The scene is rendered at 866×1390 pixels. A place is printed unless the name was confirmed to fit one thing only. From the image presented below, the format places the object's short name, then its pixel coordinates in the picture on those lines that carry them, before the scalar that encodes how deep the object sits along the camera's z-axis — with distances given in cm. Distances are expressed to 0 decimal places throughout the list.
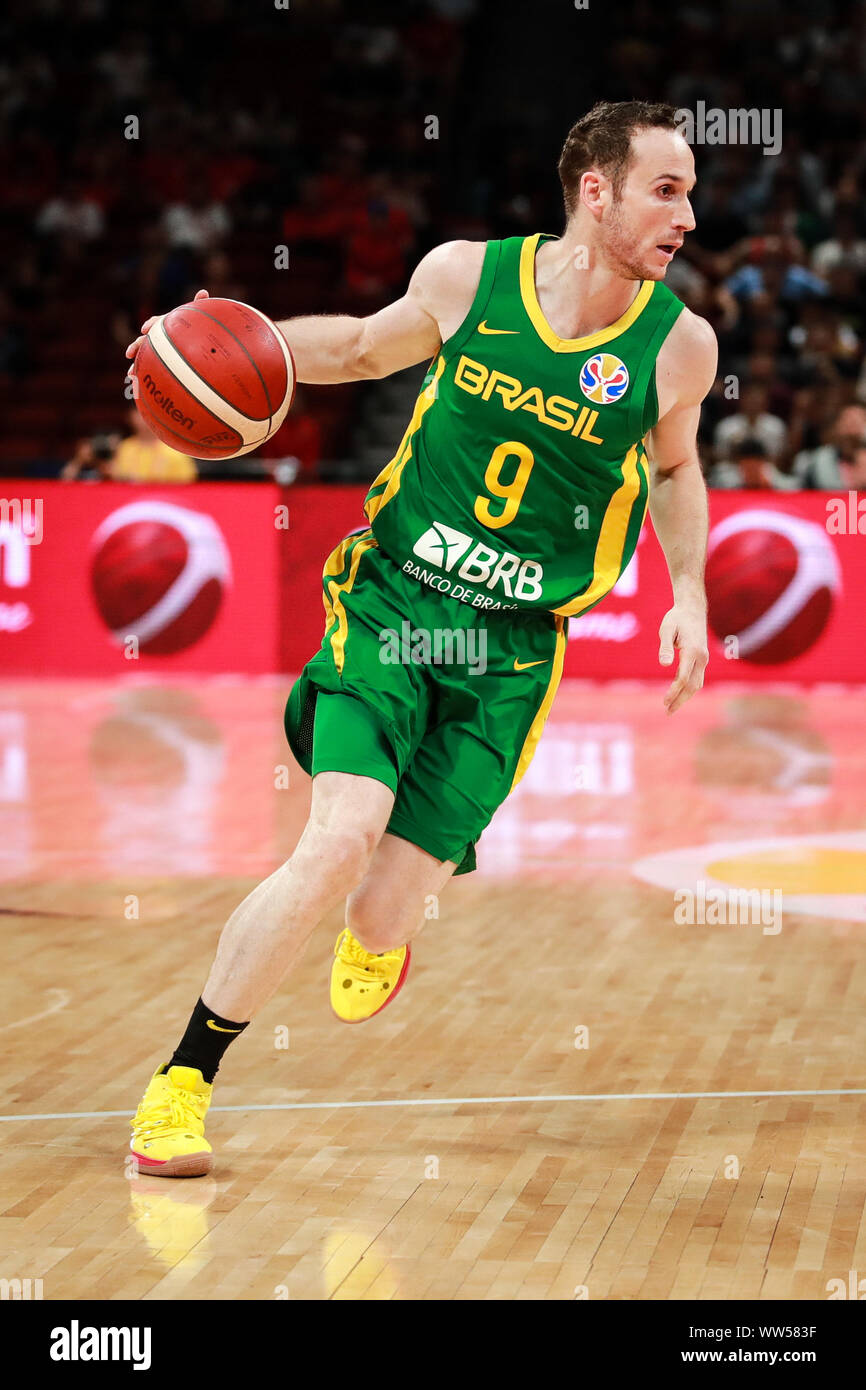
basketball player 412
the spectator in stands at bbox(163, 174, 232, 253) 1566
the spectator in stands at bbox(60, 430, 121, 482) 1302
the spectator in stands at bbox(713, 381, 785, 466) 1267
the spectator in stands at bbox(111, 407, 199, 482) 1293
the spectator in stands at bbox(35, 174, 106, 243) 1631
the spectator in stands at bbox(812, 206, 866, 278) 1398
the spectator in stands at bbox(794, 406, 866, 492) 1205
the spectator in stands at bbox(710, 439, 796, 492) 1218
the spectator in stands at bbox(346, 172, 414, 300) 1488
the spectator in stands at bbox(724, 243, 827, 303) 1388
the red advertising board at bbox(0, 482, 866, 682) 1180
